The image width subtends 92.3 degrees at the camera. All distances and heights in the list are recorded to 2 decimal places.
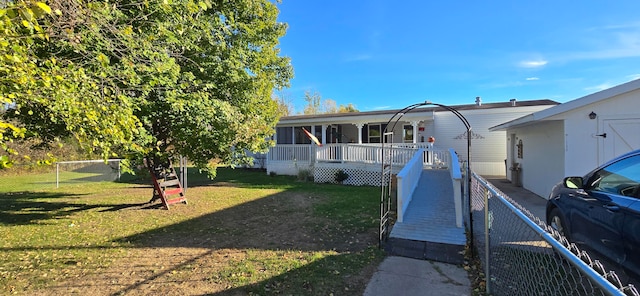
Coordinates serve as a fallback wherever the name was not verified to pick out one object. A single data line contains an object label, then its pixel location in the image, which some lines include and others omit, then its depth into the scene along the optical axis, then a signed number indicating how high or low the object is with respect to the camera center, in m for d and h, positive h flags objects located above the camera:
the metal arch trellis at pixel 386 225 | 4.68 -1.39
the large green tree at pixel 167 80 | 3.57 +1.27
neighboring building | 7.58 +0.43
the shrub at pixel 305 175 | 14.91 -1.28
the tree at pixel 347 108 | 47.88 +6.56
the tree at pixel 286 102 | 43.61 +6.93
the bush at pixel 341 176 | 13.80 -1.24
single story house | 14.18 +0.41
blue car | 2.82 -0.71
